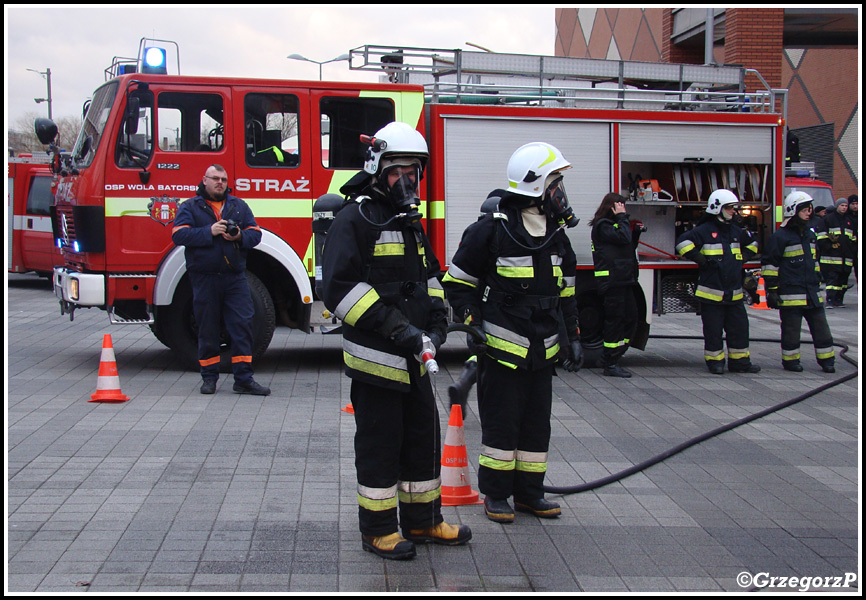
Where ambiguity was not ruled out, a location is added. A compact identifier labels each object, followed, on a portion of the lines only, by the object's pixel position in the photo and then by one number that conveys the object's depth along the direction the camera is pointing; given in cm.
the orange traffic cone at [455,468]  506
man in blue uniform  764
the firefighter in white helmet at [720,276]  930
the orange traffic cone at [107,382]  741
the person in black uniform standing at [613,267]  905
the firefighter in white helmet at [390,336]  413
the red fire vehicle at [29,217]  1762
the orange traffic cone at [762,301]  1587
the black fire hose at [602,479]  474
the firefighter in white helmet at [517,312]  480
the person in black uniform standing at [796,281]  957
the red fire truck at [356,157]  852
